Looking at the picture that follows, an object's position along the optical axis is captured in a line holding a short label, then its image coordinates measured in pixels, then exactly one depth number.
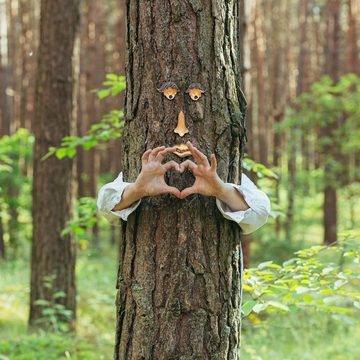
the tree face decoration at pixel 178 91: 5.41
